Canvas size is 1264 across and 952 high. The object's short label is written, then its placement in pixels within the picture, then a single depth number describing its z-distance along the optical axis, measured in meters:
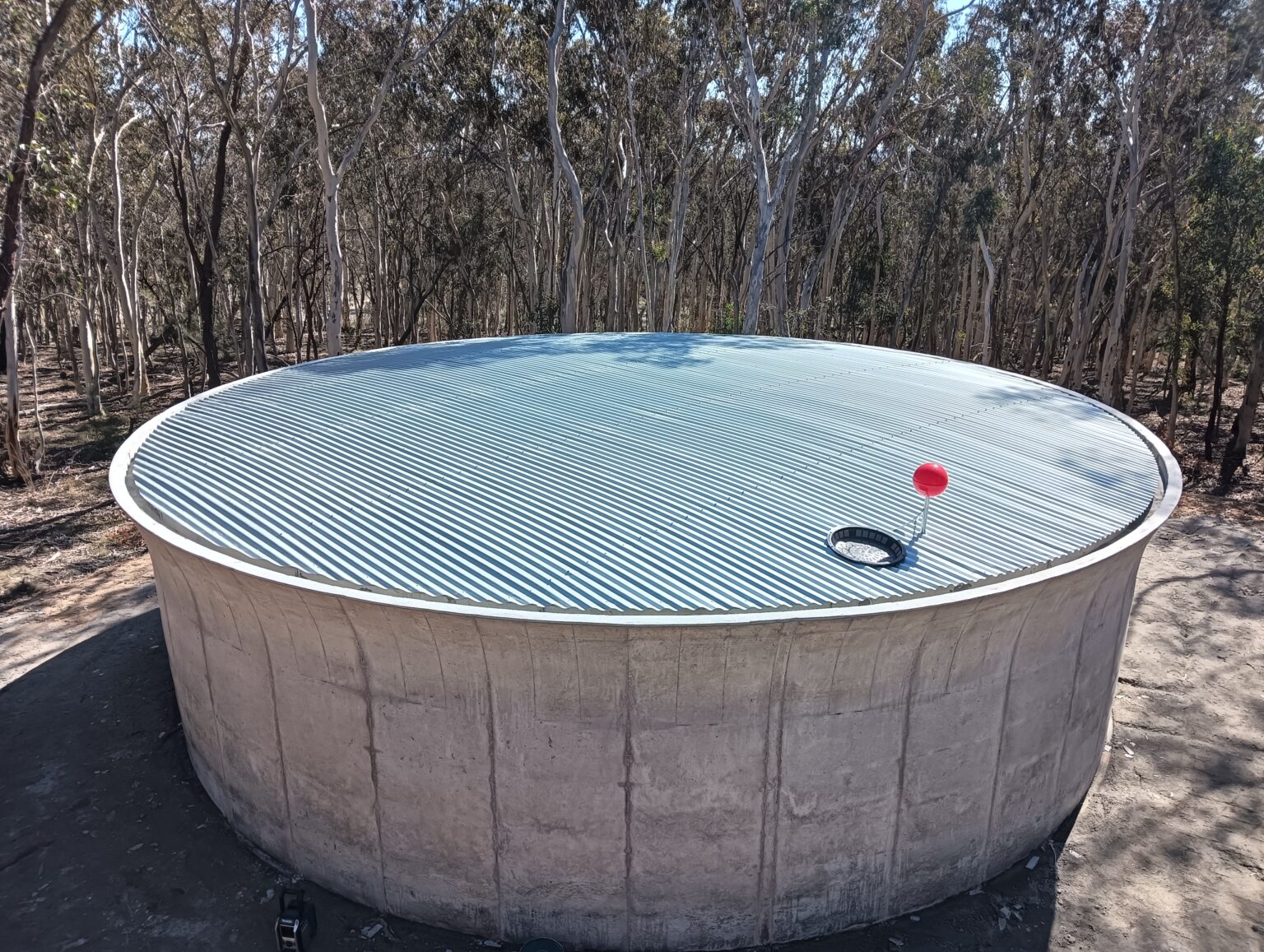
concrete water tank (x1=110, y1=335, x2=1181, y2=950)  5.45
